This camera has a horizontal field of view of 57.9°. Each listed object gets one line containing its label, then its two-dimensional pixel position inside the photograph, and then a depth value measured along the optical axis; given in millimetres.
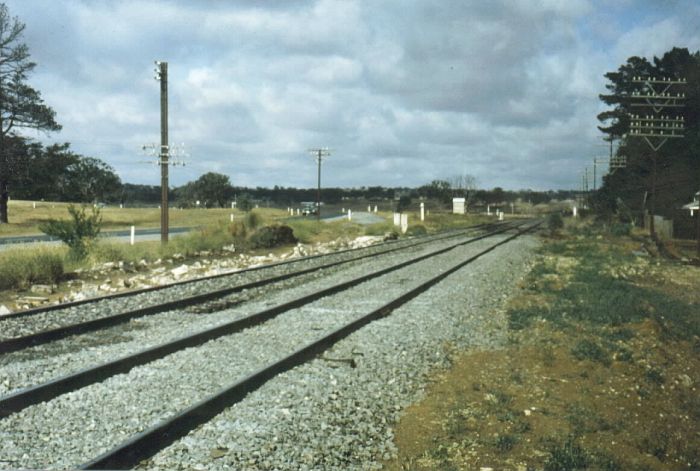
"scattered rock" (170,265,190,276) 18094
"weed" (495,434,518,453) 5215
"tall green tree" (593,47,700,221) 51094
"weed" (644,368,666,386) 7664
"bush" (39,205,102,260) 19812
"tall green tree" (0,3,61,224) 44000
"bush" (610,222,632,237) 43691
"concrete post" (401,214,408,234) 45219
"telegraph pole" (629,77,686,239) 34622
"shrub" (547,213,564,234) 51784
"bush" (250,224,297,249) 28906
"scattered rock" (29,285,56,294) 14695
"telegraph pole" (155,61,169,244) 26891
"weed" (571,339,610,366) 8383
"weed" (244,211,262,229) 31834
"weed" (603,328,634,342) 9750
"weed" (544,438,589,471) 4727
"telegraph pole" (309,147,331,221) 62306
